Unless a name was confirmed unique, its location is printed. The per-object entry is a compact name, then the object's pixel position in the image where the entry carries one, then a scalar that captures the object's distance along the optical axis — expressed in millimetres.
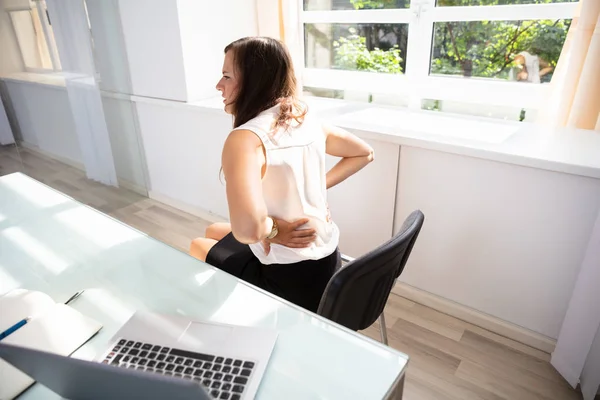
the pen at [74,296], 910
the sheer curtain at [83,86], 2580
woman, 1043
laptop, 503
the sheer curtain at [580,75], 1568
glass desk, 701
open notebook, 705
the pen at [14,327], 761
